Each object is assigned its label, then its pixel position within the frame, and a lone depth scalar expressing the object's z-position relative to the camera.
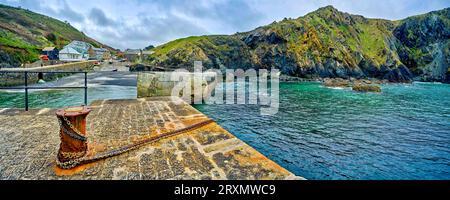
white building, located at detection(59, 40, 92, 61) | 84.75
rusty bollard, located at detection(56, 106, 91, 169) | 3.68
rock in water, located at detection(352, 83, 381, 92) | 39.57
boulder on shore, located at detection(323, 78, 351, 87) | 48.31
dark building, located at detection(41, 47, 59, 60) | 74.80
